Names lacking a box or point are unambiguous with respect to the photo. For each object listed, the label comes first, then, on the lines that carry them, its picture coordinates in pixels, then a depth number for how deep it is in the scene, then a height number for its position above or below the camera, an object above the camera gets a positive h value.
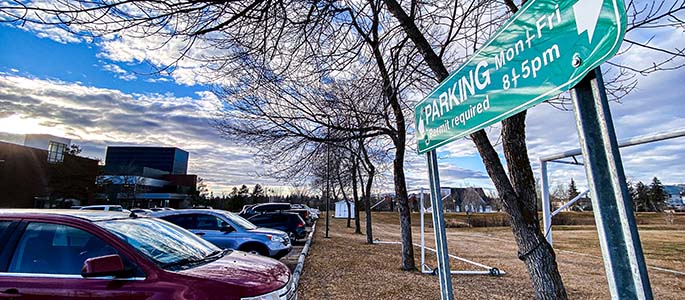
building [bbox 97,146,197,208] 46.31 +7.19
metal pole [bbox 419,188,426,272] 9.08 -0.19
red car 2.82 -0.39
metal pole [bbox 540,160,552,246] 5.56 +0.24
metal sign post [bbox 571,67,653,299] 1.22 +0.07
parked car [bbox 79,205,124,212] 18.62 +0.78
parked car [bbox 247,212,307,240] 15.79 -0.14
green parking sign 1.21 +0.68
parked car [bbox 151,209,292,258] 9.16 -0.31
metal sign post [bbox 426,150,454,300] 2.74 -0.16
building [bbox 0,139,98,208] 34.16 +4.51
